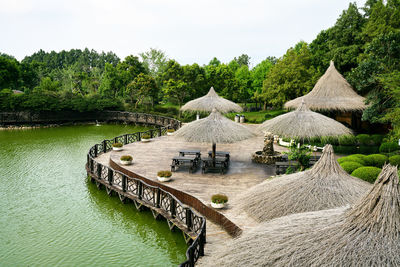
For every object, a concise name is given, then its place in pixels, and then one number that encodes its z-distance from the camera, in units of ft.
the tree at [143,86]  131.75
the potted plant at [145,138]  70.95
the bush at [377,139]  62.64
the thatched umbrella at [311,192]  24.68
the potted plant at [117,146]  62.64
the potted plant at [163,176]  43.52
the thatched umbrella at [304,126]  48.83
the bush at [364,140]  63.00
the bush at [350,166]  41.32
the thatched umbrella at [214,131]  46.70
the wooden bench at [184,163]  49.21
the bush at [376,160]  46.29
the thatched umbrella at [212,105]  79.46
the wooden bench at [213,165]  48.71
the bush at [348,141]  62.64
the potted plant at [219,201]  34.38
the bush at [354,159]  44.55
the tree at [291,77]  99.09
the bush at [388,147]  55.36
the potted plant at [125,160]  51.75
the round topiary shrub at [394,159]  45.16
